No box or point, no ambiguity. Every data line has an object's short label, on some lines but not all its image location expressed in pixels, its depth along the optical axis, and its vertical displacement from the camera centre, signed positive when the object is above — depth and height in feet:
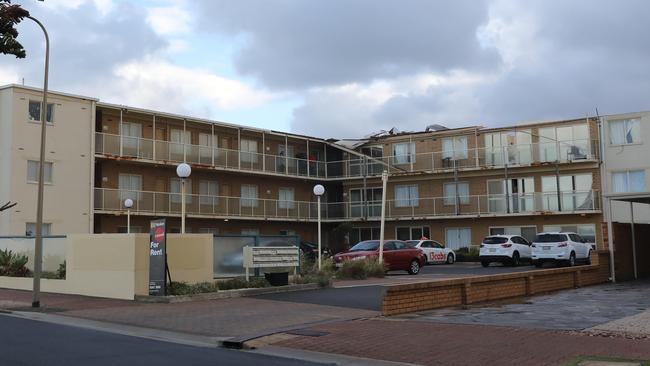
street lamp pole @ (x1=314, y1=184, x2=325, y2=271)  83.15 +7.15
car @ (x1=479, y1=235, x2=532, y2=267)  112.47 -0.99
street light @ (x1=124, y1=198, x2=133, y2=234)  112.25 +8.02
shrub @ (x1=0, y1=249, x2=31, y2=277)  78.48 -1.36
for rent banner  59.67 -0.54
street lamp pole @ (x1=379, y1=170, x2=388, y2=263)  87.59 +0.25
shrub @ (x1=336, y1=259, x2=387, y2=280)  83.92 -2.84
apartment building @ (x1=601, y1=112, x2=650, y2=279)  124.57 +16.34
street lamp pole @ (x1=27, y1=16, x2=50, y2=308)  57.31 +4.62
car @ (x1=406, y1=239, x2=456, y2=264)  122.21 -1.08
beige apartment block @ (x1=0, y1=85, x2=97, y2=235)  112.47 +16.11
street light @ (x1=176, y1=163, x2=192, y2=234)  63.10 +7.52
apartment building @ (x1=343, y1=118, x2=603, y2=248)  136.67 +13.83
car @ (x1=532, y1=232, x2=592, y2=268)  102.58 -0.76
